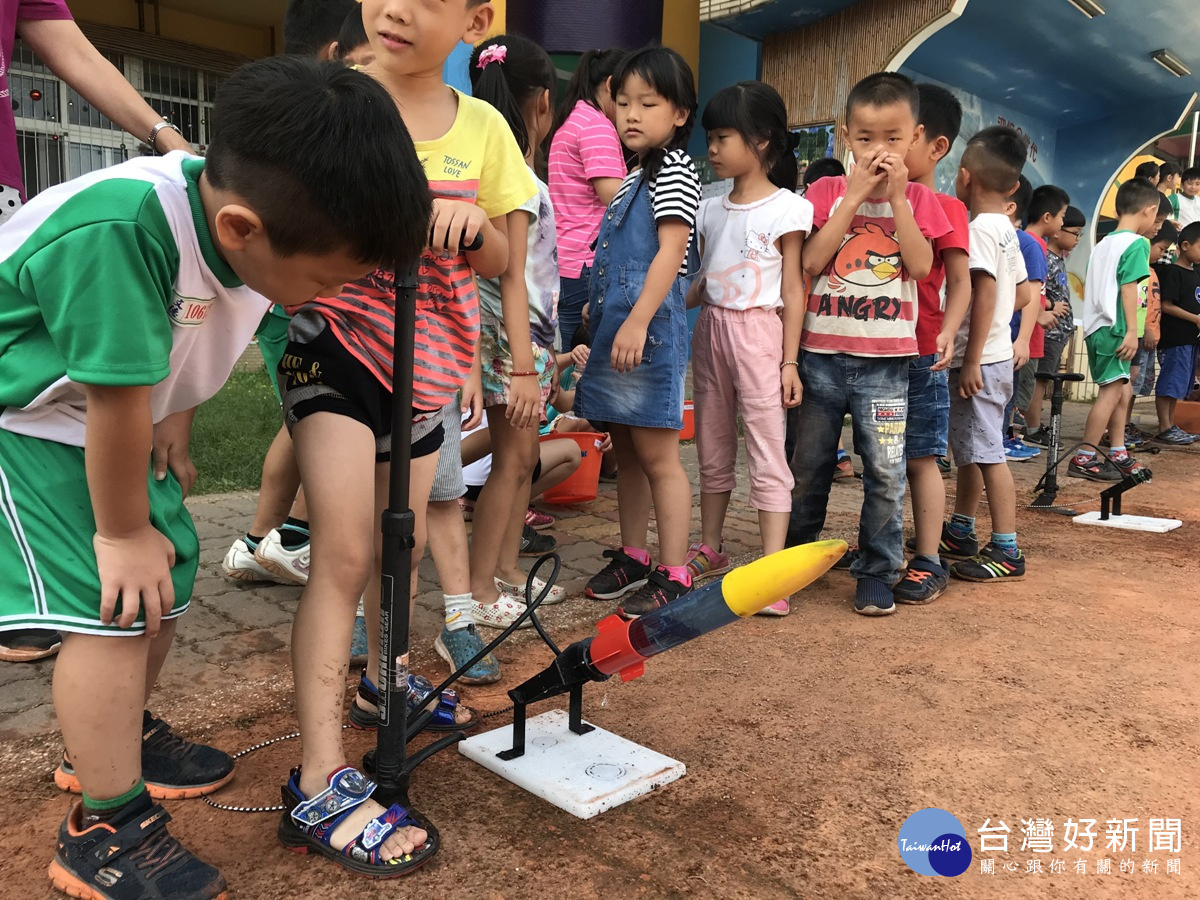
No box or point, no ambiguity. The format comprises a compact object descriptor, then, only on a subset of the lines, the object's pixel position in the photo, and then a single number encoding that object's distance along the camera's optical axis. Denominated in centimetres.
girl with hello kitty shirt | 351
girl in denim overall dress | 321
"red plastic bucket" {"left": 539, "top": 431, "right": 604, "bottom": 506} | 491
